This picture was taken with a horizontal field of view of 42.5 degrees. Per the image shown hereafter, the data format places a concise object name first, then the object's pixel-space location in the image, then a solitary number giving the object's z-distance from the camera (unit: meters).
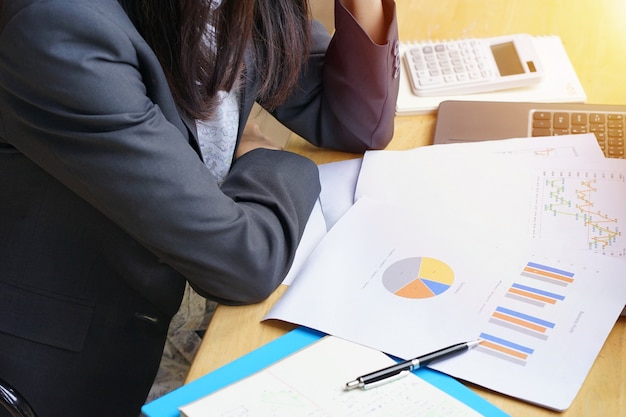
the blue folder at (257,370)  0.76
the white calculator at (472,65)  1.24
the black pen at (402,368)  0.77
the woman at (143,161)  0.79
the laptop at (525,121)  1.12
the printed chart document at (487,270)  0.80
